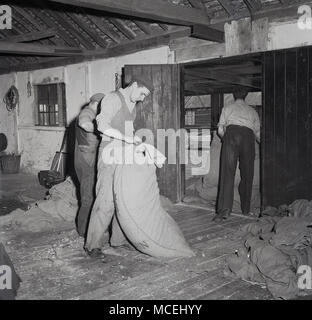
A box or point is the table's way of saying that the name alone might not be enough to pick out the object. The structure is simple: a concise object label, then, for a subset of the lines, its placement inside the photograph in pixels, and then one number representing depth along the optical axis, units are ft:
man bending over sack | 12.98
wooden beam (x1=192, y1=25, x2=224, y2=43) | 19.33
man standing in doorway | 19.02
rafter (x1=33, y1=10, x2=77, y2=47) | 26.45
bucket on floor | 36.96
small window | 33.63
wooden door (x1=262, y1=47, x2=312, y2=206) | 16.46
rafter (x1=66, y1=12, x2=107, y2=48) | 25.16
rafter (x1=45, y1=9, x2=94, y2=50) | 25.67
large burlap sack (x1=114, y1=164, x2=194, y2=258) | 12.99
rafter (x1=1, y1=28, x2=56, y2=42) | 27.07
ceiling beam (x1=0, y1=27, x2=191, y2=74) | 22.40
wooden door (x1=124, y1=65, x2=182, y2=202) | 21.97
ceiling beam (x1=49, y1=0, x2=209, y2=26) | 15.03
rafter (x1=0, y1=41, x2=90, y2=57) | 26.09
